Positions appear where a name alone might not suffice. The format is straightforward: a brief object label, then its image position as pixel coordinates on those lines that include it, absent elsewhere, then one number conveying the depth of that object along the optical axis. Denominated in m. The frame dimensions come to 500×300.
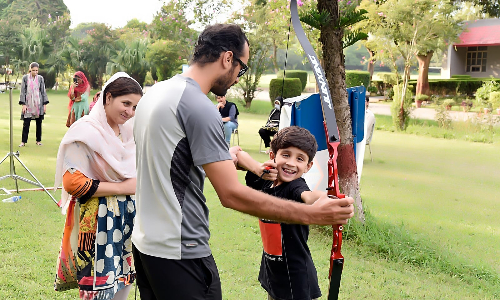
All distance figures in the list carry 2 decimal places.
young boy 2.72
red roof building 28.77
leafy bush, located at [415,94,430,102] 26.32
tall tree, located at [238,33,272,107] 23.36
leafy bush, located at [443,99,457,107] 21.70
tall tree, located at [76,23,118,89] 36.84
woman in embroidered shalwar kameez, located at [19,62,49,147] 11.59
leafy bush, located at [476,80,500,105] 19.66
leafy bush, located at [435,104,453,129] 16.58
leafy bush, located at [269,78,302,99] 22.64
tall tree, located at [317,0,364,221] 5.51
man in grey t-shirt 1.82
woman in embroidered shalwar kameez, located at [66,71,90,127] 10.44
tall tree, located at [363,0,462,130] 17.50
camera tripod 6.94
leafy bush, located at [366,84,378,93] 31.58
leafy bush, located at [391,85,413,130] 16.41
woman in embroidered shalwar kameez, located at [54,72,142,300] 2.66
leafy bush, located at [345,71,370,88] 27.00
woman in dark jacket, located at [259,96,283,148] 8.63
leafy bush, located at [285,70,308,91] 31.55
